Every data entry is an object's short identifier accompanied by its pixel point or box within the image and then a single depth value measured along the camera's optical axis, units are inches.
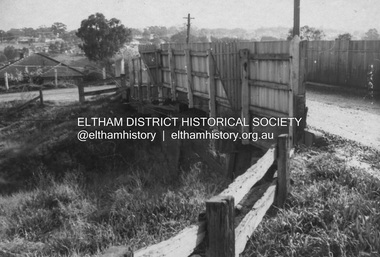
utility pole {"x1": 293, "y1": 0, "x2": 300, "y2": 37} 640.4
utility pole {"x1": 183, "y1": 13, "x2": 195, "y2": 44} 1374.0
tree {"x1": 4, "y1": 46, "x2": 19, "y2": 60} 2544.3
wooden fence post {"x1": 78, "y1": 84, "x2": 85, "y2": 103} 692.4
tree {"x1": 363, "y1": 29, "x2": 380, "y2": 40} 1676.6
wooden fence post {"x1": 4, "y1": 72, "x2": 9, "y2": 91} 1296.9
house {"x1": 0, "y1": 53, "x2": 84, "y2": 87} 1403.8
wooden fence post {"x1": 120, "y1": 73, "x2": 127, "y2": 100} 695.2
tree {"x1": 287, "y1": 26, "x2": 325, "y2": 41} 1005.2
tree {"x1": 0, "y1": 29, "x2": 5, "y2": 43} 3507.4
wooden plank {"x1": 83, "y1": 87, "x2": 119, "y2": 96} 674.8
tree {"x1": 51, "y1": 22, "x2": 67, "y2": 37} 4884.4
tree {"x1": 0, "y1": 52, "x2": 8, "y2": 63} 2473.4
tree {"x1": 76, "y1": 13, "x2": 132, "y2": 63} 1681.8
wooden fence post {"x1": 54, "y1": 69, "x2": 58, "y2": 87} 1304.1
